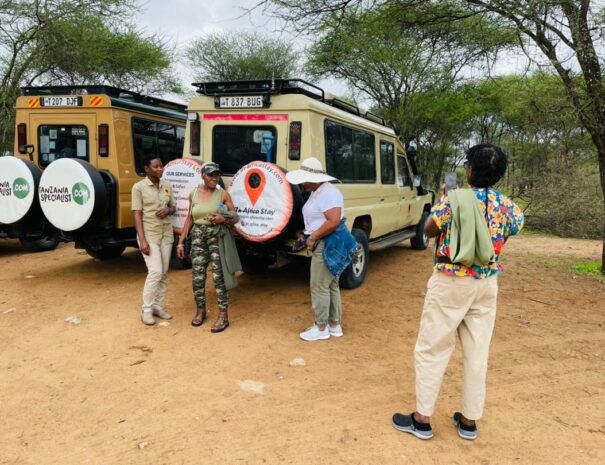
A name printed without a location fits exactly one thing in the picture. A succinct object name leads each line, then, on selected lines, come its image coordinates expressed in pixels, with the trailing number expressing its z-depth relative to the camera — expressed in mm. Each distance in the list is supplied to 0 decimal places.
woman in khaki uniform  4445
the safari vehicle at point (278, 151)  4410
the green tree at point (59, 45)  10719
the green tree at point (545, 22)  5465
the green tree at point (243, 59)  20000
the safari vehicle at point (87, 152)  5277
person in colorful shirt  2475
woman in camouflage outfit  4238
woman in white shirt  3920
